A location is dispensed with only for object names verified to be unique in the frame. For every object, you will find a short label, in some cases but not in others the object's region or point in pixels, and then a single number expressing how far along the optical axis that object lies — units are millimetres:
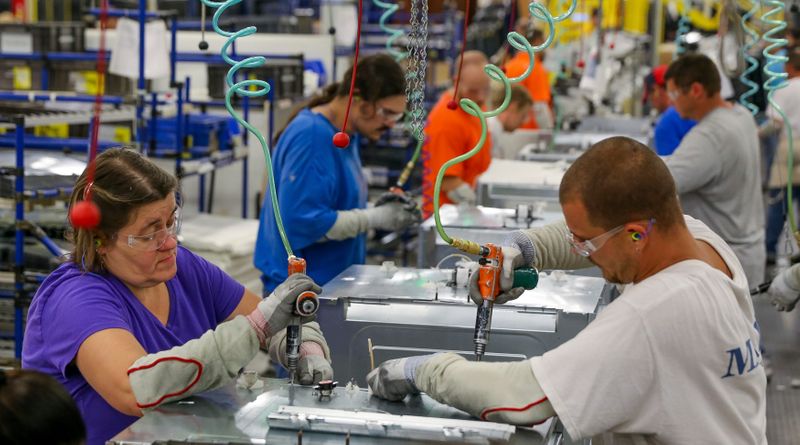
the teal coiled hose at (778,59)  3745
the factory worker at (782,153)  6852
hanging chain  2419
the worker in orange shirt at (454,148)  5219
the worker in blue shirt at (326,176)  3615
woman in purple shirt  2092
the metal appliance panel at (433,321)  2734
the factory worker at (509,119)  6840
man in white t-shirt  1881
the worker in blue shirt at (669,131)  5980
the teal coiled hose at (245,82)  2227
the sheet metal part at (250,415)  1928
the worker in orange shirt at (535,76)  9164
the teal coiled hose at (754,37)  4809
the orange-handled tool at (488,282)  2314
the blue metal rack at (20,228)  4547
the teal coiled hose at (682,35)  6812
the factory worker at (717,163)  4609
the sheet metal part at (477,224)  3877
